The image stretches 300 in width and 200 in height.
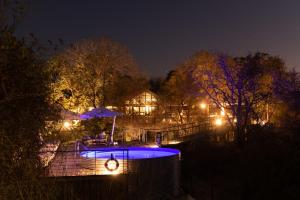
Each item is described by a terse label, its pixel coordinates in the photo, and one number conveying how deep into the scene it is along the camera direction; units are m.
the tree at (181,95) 37.81
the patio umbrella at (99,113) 19.73
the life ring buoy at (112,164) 11.63
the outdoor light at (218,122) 31.03
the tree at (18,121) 4.70
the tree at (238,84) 29.98
